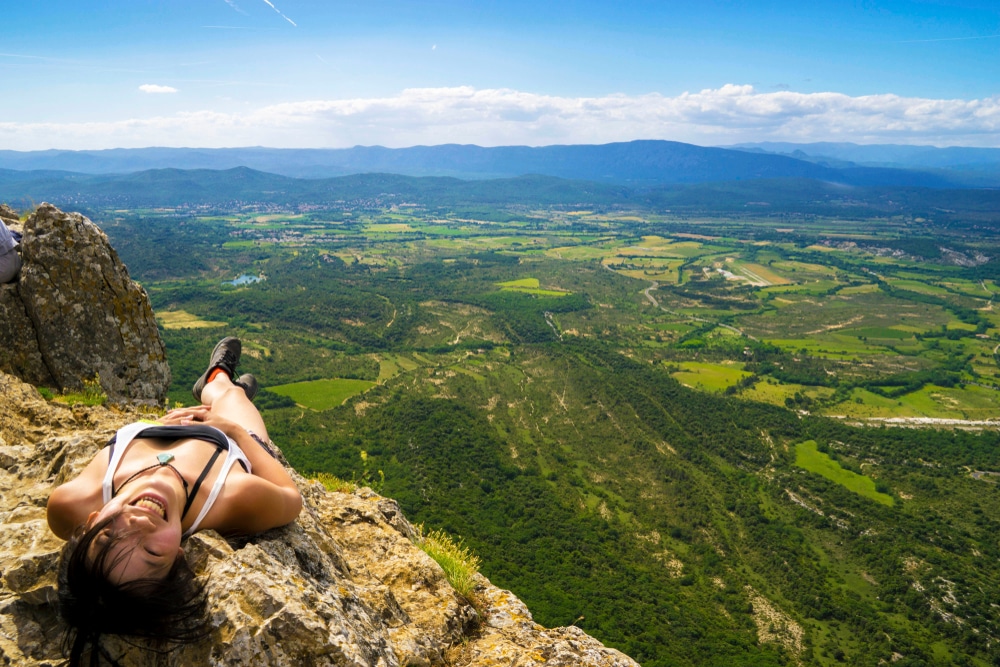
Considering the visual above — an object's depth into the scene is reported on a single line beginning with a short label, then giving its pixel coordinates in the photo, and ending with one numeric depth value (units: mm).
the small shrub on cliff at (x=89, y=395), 9141
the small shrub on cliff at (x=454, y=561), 6930
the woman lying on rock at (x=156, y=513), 3109
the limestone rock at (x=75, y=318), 10219
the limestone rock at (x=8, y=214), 13212
